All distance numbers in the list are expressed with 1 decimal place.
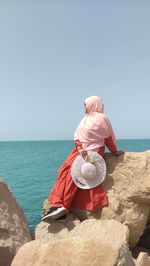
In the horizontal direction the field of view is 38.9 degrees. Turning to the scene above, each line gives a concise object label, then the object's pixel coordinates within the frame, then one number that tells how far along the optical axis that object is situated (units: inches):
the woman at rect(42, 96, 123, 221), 137.9
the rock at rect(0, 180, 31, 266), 113.9
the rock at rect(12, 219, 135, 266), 77.6
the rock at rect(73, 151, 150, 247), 135.6
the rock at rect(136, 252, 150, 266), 102.3
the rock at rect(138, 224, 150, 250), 158.1
